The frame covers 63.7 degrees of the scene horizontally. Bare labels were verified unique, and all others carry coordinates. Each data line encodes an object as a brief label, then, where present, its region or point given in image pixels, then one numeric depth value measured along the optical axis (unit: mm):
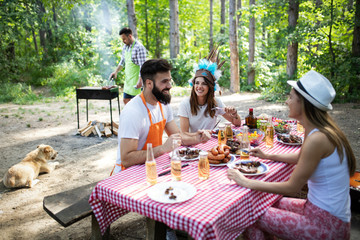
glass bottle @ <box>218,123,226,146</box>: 3133
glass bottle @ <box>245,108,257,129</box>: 3783
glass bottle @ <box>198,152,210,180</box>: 2248
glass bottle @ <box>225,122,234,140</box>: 3270
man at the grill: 7094
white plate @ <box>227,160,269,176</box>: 2315
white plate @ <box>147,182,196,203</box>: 1907
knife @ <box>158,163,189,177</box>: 2382
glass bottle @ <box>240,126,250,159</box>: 2746
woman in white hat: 2096
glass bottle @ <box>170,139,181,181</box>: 2220
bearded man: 2657
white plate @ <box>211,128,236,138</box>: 3533
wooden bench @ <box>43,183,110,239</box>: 2578
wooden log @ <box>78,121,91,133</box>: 7446
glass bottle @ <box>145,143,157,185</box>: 2188
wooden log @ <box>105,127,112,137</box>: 7209
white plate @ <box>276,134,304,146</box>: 3107
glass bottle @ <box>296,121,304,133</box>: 3622
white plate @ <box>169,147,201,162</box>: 2678
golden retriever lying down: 4523
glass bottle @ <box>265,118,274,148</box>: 3039
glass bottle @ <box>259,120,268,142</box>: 3393
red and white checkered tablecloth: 1730
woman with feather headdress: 3941
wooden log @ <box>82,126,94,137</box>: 7301
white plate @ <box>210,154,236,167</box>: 2527
